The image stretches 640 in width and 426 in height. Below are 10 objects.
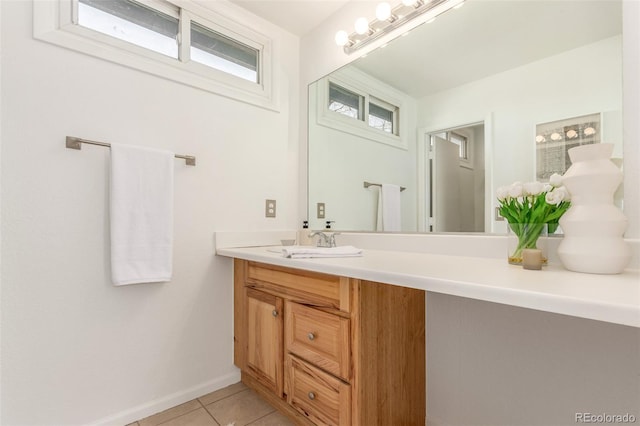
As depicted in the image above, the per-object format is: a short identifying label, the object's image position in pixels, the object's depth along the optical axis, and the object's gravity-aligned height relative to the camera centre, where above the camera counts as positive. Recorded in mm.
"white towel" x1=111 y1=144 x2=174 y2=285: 1297 -1
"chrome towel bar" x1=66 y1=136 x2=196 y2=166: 1243 +305
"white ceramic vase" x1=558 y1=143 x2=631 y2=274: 807 -19
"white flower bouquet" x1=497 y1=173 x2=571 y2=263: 931 +11
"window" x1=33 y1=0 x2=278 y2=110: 1272 +887
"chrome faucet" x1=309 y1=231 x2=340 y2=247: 1628 -148
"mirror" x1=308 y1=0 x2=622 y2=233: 1015 +458
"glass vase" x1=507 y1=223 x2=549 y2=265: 959 -92
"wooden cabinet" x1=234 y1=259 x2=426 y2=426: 1026 -531
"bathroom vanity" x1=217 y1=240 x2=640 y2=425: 880 -477
